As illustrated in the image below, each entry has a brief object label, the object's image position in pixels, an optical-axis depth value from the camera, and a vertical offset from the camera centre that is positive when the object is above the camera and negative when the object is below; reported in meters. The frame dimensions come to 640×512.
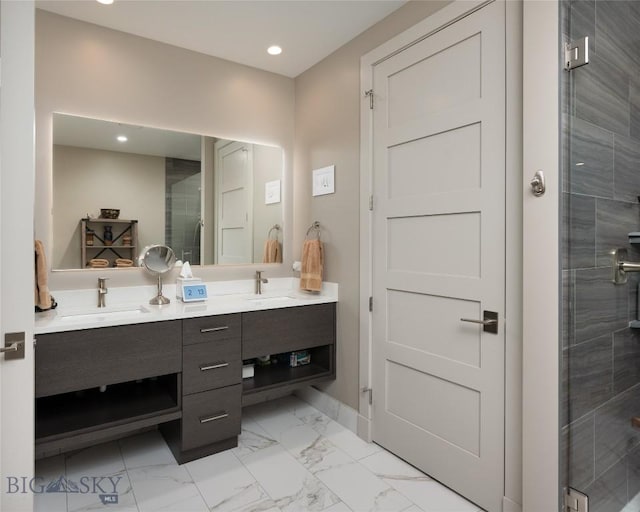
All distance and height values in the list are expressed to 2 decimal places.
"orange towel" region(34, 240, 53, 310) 1.89 -0.13
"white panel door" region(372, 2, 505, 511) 1.73 +0.01
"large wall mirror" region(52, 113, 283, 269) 2.26 +0.39
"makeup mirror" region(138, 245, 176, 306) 2.41 -0.04
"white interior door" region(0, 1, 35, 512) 1.27 +0.05
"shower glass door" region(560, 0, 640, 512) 1.46 +0.04
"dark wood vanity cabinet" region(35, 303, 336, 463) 1.78 -0.62
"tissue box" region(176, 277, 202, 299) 2.45 -0.17
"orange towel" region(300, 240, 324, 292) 2.70 -0.08
